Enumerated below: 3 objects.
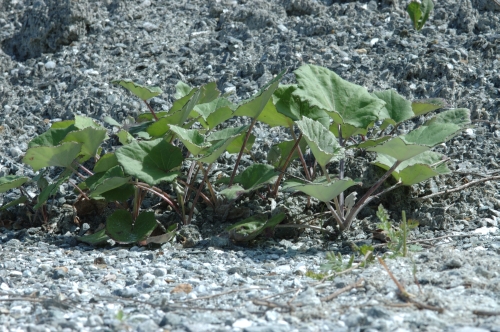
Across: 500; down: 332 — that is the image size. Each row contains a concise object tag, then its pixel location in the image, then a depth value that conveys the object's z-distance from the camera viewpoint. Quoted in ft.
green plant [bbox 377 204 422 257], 13.58
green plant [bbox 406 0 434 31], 21.63
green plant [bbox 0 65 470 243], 15.88
